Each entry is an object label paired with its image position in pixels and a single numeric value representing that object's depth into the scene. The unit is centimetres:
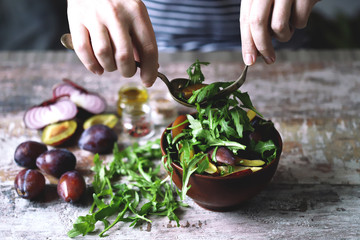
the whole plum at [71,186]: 88
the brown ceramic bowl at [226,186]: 75
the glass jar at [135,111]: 112
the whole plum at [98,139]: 103
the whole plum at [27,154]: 98
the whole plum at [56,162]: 95
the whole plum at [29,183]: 88
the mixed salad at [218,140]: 77
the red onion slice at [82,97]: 117
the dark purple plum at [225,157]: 77
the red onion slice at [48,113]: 112
